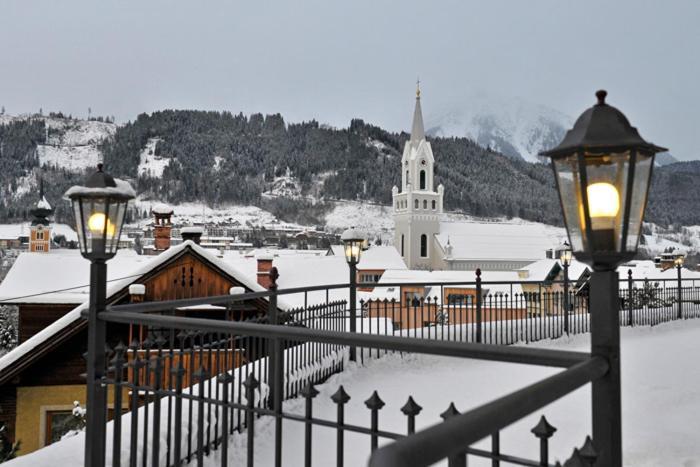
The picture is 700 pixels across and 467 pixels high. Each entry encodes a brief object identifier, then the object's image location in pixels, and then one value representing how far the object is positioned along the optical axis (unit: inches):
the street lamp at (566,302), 475.8
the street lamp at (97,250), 139.1
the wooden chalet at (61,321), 439.5
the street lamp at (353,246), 391.4
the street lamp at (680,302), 625.6
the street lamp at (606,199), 83.5
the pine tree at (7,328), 1243.8
